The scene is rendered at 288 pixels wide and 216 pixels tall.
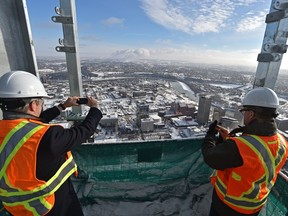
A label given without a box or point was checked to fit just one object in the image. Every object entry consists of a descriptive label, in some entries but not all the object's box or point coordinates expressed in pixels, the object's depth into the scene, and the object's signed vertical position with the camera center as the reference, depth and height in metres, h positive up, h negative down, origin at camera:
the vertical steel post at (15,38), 1.91 +0.18
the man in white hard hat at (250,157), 1.26 -0.72
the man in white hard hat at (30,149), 1.02 -0.58
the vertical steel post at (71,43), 1.95 +0.15
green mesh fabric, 2.57 -1.78
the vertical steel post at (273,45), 2.04 +0.21
